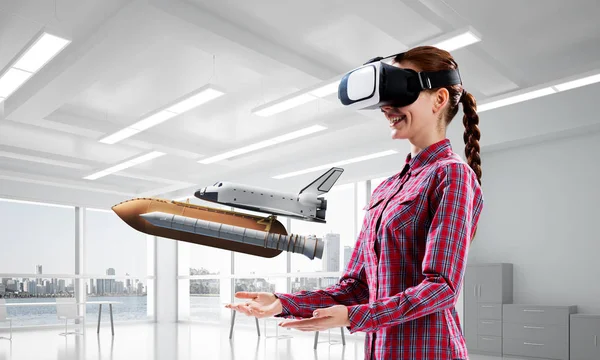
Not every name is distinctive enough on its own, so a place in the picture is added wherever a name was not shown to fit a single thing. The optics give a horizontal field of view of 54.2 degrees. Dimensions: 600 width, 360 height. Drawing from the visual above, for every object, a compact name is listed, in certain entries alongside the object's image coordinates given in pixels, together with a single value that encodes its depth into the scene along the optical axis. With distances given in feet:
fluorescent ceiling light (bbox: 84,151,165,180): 35.09
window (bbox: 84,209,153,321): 54.19
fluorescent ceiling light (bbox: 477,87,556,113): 23.08
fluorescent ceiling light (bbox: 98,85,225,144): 22.90
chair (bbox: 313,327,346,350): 32.16
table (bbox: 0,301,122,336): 35.75
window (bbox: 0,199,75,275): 50.21
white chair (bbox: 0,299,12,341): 34.96
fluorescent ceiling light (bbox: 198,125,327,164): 29.12
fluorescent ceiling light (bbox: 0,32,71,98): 17.72
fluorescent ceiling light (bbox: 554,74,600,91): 21.63
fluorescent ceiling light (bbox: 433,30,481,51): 18.12
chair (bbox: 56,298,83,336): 38.42
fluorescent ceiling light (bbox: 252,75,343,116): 22.85
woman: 2.95
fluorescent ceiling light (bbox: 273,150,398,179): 34.72
